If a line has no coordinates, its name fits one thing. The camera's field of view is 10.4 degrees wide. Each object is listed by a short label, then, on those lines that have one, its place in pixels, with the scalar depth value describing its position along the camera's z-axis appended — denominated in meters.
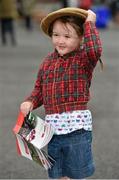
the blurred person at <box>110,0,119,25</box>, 27.10
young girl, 4.50
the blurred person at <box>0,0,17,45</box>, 17.83
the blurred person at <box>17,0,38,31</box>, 22.97
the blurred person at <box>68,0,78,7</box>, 22.28
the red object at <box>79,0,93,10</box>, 23.98
